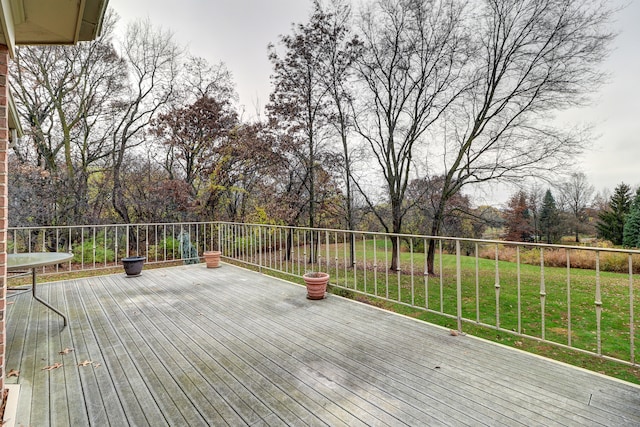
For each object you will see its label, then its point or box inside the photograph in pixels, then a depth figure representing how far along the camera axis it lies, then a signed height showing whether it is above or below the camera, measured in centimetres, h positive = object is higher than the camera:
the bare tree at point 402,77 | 803 +401
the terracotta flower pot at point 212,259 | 614 -86
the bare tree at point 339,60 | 788 +430
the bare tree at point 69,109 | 830 +333
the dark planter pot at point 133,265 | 533 -84
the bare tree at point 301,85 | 784 +358
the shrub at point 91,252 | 824 -95
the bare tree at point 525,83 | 727 +344
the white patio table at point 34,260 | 237 -35
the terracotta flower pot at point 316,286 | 395 -94
